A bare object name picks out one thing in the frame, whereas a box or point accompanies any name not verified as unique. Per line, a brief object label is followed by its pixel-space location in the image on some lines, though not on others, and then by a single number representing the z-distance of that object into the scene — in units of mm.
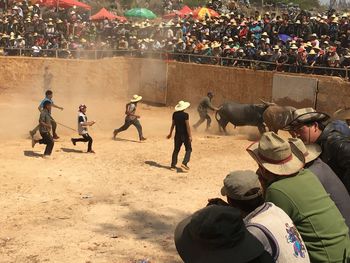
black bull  17078
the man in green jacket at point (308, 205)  3254
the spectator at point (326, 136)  4273
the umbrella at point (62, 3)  28219
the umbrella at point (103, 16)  29781
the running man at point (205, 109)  18062
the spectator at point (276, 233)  2801
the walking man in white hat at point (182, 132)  12656
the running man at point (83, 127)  14391
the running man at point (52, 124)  14798
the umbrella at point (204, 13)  29141
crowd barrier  18875
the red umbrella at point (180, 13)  33038
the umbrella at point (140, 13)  31069
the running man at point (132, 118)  16266
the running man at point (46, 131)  13758
